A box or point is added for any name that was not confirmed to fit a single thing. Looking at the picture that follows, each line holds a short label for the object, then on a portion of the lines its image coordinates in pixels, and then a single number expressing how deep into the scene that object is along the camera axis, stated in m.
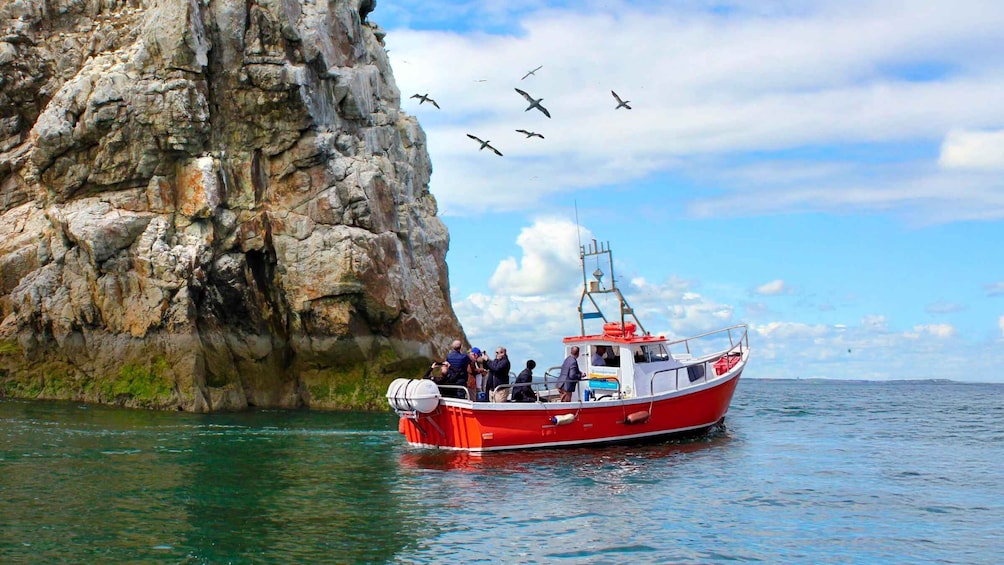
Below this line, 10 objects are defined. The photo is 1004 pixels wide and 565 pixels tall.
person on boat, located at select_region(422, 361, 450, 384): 21.63
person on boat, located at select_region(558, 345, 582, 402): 22.11
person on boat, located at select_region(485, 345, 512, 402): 21.86
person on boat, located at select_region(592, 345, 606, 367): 23.72
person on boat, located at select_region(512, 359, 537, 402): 21.86
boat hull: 20.86
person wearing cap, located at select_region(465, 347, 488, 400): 22.23
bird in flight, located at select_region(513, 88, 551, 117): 25.50
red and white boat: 20.89
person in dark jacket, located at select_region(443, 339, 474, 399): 21.61
